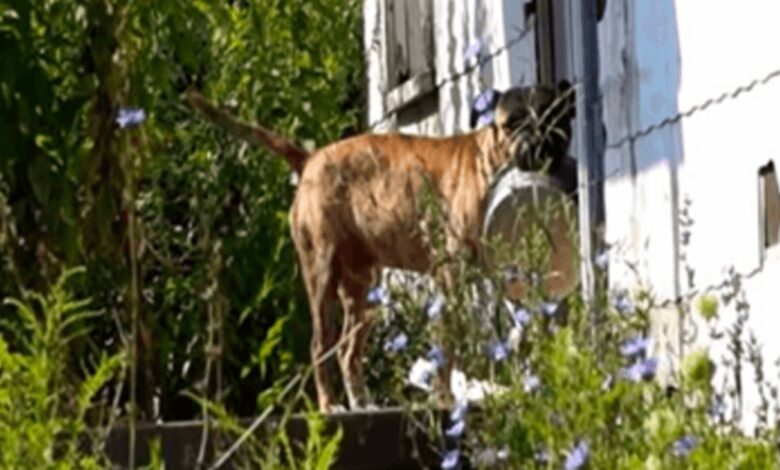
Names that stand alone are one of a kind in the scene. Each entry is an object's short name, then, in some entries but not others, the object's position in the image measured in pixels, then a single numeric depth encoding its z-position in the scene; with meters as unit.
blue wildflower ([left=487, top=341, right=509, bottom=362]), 10.44
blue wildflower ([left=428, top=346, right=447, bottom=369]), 10.89
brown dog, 17.08
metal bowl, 16.39
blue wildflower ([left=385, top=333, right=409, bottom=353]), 11.32
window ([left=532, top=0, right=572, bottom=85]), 18.45
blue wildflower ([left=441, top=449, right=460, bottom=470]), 9.54
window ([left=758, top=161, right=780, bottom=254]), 12.43
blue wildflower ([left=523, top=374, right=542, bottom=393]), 9.80
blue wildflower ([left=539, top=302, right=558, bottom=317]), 10.64
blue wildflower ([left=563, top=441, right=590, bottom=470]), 8.51
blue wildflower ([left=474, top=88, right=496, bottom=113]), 14.85
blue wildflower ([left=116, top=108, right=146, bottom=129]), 11.55
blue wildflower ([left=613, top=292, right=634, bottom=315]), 10.61
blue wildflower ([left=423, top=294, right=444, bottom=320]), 11.61
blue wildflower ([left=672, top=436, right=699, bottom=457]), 8.27
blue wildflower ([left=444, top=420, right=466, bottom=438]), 10.13
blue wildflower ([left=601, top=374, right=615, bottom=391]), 9.57
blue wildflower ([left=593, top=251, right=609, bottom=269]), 11.33
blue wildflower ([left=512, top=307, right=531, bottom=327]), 11.06
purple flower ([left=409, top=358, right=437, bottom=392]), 11.74
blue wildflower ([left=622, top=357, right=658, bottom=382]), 9.28
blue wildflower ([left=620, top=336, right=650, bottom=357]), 9.73
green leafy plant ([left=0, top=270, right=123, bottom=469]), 8.10
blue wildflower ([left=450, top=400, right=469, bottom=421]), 10.31
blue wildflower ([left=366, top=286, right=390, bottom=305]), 12.99
